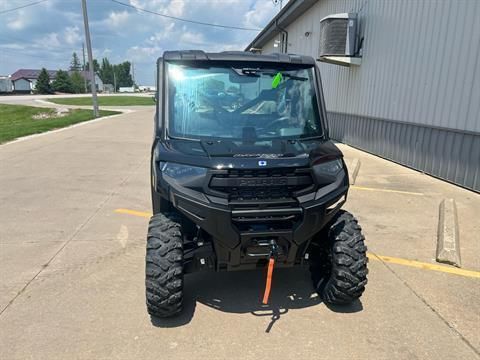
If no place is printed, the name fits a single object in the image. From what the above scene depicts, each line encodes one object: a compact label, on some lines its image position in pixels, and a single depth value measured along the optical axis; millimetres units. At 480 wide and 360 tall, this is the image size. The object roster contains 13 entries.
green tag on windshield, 3531
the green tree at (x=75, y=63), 160088
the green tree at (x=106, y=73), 153500
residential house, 108938
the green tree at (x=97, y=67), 149775
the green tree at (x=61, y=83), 88812
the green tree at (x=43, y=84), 82812
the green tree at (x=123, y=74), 157925
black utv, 2871
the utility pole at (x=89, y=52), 23203
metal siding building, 7562
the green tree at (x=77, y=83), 95100
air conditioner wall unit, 12250
